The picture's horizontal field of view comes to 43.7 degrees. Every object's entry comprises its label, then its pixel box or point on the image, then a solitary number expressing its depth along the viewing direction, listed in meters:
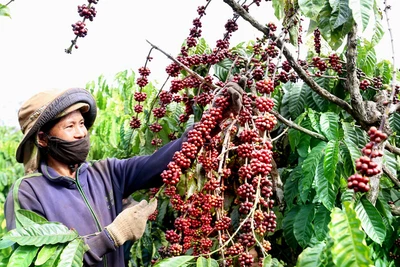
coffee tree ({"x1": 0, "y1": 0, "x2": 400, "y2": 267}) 1.52
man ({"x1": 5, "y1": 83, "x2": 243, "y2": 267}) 2.18
